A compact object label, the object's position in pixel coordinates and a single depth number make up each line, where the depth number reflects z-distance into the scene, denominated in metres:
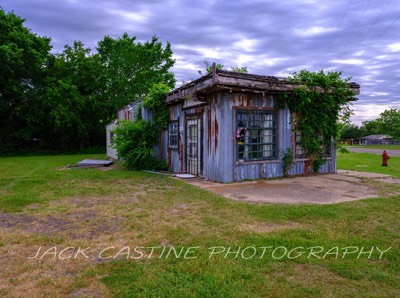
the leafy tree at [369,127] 70.66
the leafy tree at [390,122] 51.54
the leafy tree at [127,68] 27.42
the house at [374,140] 61.38
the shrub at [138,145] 11.23
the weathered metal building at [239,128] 7.77
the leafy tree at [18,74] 20.72
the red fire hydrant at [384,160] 12.39
